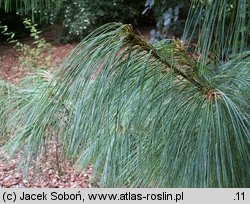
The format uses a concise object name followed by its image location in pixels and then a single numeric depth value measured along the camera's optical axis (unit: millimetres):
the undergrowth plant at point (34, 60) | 3580
